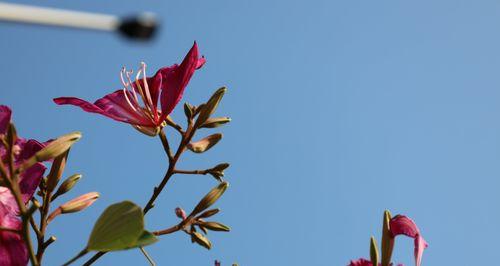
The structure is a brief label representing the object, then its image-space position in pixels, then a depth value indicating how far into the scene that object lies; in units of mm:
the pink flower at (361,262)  853
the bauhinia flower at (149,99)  877
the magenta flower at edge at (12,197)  758
